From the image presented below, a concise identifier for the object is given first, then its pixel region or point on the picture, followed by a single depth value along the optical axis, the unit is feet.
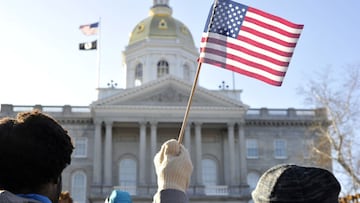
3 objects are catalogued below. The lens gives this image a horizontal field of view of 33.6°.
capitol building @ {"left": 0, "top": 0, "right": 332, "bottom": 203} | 151.33
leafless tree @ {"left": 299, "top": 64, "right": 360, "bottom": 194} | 103.84
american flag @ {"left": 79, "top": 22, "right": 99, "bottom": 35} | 160.66
